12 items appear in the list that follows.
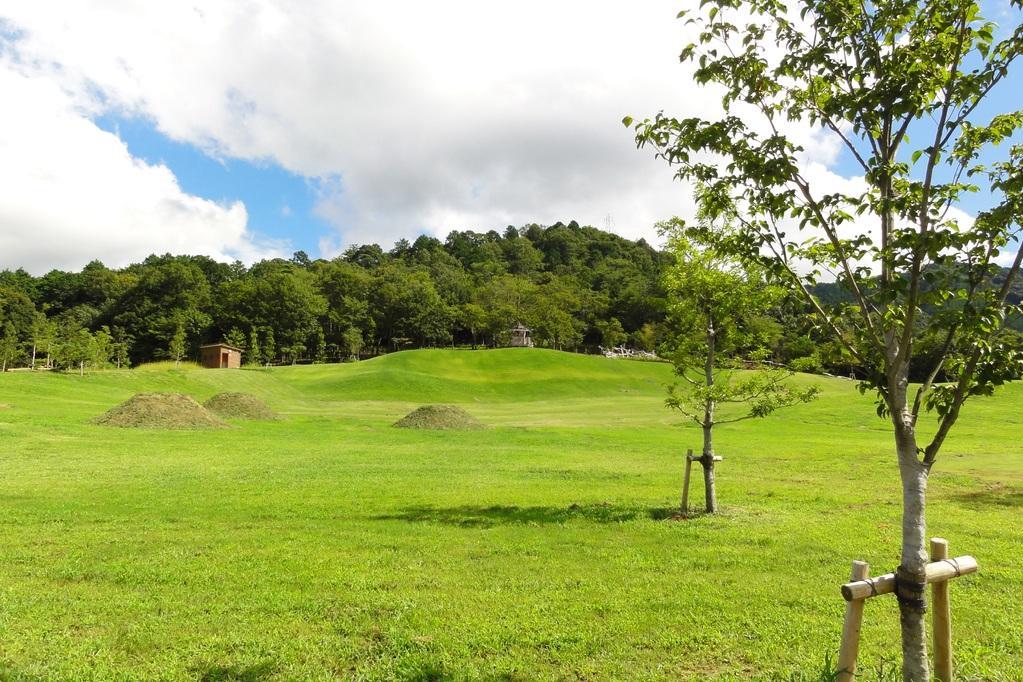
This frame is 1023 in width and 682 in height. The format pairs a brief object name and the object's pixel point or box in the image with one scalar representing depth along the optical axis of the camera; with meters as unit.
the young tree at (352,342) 112.00
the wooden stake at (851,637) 4.56
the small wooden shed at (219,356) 81.00
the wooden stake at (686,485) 13.09
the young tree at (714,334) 13.43
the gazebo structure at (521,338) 120.40
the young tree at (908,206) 4.46
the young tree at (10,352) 57.69
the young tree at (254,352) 94.69
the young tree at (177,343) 78.06
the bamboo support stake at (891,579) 4.48
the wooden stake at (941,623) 4.89
